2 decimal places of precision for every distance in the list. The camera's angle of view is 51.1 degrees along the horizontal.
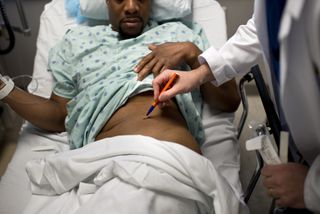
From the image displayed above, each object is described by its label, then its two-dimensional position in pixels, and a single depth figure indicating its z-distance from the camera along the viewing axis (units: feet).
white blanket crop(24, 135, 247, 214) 3.06
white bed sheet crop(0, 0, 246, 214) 4.17
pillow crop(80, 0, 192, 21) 5.78
